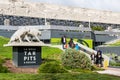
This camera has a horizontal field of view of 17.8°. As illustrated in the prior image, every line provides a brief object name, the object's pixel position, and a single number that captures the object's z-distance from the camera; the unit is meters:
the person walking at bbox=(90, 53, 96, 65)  27.65
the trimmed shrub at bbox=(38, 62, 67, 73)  16.86
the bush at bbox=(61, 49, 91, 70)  21.83
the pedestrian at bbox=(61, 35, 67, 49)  32.65
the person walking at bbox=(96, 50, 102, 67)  26.70
